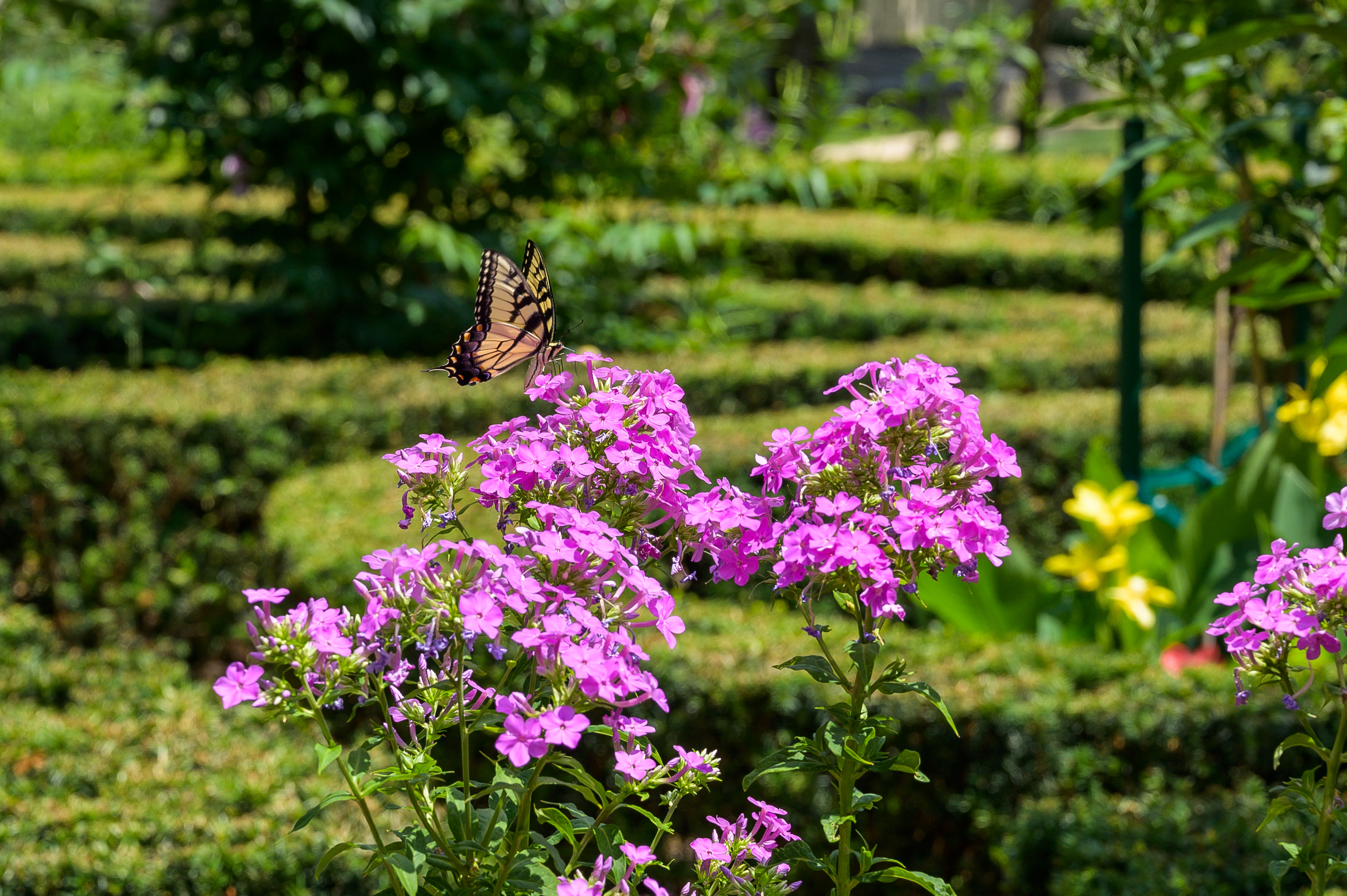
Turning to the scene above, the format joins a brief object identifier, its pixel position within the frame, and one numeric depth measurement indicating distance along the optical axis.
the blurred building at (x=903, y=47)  22.81
